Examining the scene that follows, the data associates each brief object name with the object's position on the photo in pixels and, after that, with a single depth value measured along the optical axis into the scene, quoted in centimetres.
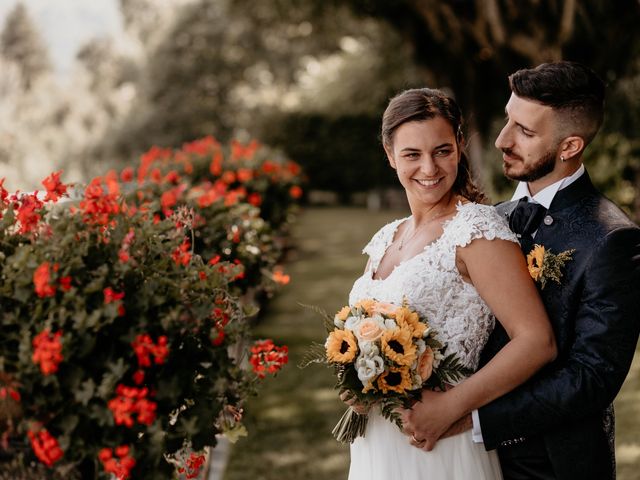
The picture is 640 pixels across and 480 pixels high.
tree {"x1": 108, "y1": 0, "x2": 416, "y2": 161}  2278
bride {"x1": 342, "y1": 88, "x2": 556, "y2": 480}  222
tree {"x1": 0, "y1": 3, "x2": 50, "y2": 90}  6273
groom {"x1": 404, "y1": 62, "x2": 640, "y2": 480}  216
